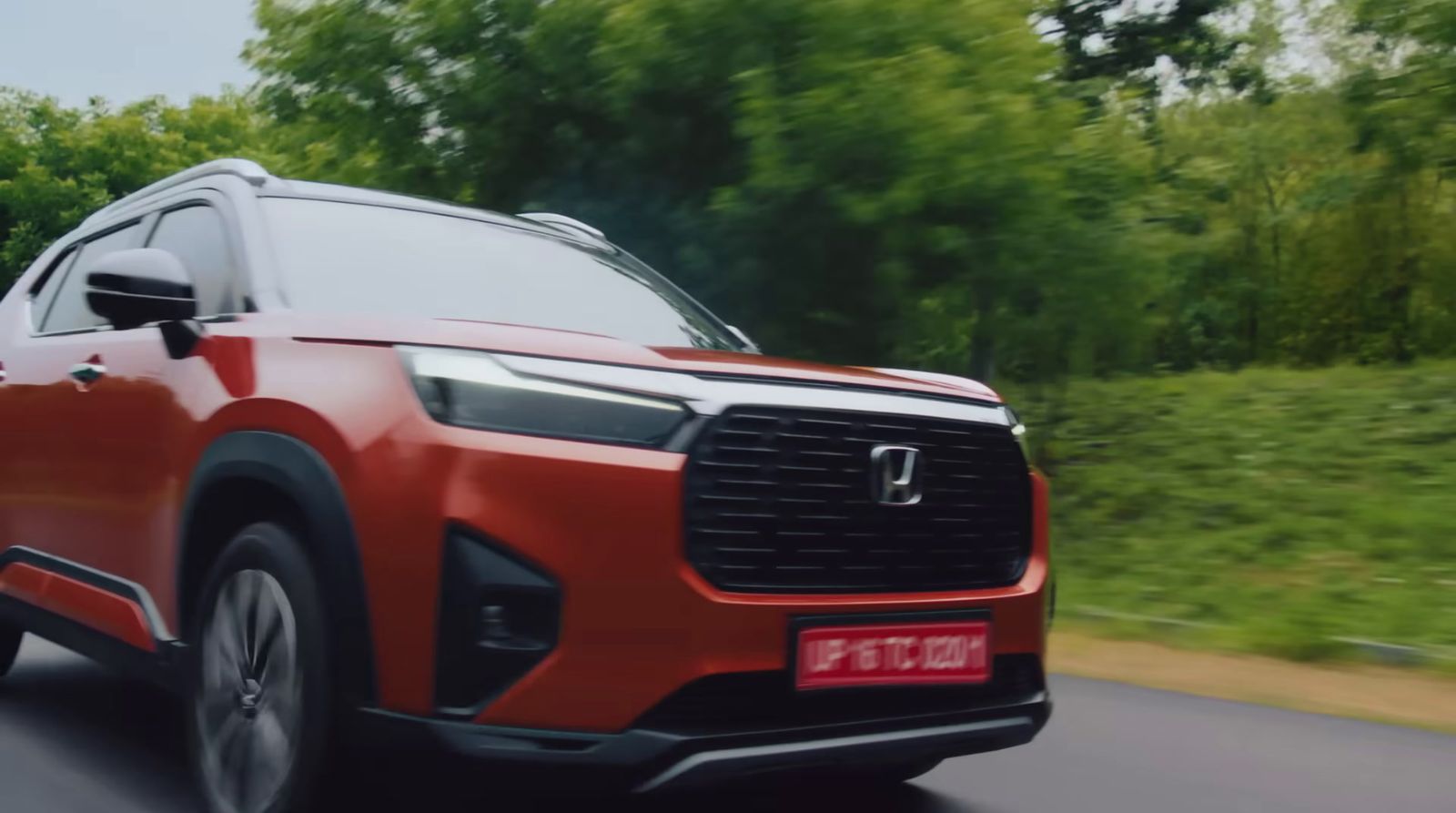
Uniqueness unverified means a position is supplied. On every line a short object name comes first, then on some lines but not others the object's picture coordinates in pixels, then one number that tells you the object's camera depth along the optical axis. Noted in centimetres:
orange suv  296
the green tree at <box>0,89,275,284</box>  5806
